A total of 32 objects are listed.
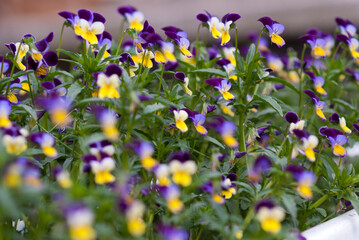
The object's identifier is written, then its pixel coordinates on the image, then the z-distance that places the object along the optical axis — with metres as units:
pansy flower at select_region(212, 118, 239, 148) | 0.89
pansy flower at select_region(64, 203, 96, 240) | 0.77
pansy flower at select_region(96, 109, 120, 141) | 0.82
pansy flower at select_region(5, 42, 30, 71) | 0.93
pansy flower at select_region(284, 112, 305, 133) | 0.91
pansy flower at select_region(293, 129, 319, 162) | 0.87
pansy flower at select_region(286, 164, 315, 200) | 0.84
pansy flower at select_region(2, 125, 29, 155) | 0.82
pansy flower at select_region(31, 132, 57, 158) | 0.84
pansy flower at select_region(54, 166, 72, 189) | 0.81
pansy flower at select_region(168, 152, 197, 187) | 0.83
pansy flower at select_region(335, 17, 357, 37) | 1.08
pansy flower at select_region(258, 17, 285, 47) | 0.94
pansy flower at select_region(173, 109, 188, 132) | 0.89
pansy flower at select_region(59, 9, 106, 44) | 0.92
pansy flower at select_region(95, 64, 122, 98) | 0.85
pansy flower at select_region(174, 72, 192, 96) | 0.93
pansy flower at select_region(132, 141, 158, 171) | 0.83
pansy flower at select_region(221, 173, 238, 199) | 0.87
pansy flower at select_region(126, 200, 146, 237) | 0.79
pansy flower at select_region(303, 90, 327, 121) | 0.96
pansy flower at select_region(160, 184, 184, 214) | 0.81
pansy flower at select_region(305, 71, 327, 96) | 1.01
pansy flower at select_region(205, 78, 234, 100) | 0.94
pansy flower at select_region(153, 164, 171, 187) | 0.83
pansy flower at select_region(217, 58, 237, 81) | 0.98
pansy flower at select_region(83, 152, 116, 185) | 0.83
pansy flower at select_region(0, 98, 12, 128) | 0.84
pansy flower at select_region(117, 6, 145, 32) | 0.96
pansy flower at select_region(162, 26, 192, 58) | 0.92
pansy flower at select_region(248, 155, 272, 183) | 0.87
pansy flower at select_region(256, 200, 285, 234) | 0.81
